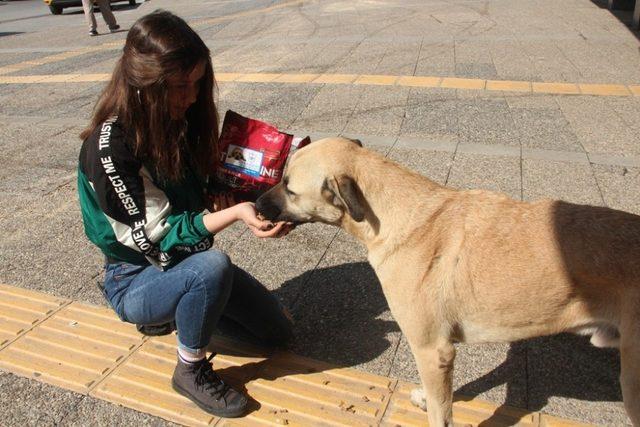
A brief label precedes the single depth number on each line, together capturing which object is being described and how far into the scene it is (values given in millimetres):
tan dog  2359
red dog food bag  3033
